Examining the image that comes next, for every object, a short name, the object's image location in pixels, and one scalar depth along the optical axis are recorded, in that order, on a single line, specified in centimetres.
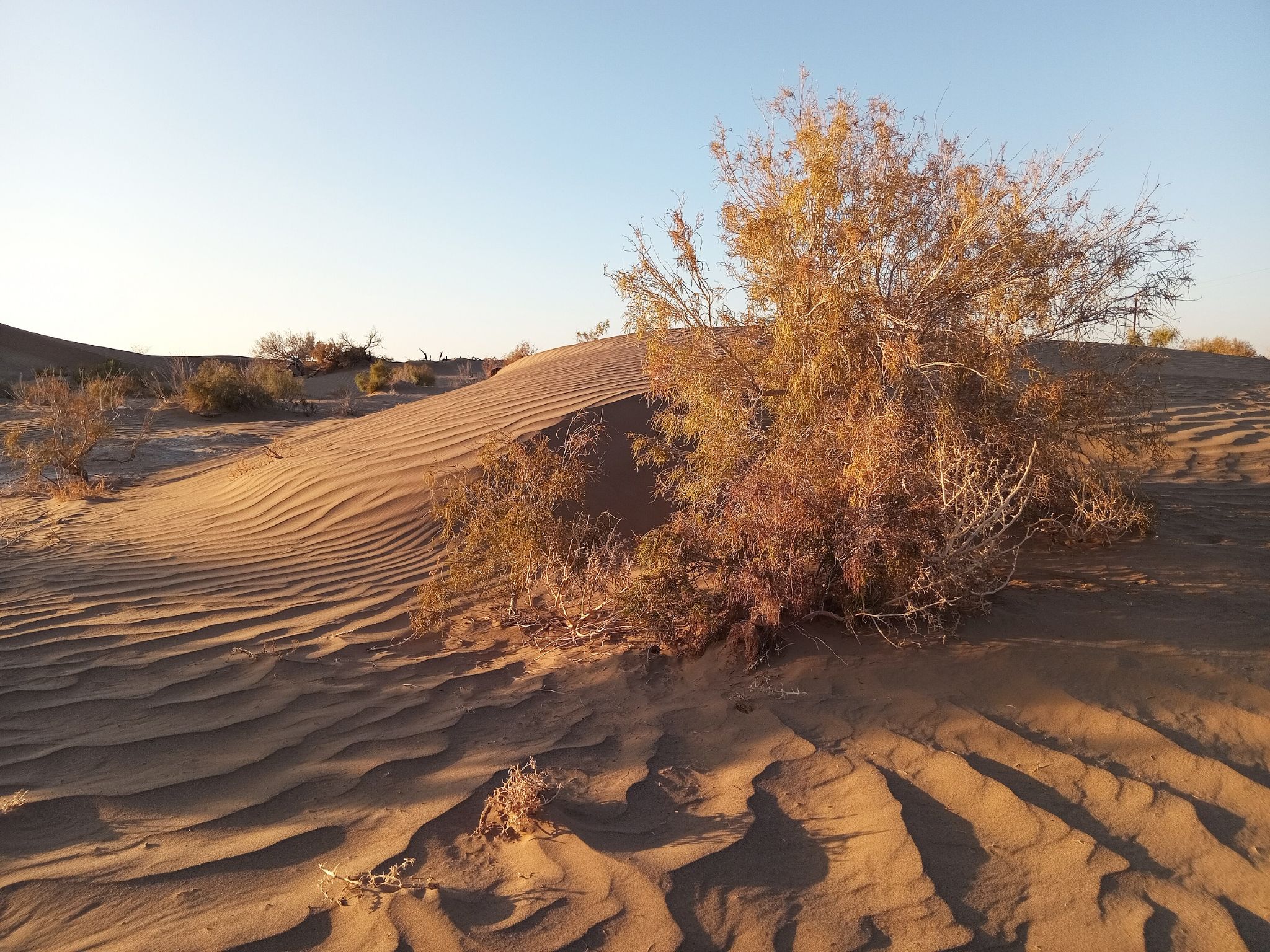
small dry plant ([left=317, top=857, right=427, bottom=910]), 240
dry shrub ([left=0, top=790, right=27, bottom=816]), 277
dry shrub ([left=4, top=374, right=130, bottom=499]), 878
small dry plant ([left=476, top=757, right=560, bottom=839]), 280
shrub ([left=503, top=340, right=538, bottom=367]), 1881
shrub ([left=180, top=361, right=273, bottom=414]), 1475
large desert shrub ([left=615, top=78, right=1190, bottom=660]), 416
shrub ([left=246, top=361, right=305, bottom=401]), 1620
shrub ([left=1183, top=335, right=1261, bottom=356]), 2381
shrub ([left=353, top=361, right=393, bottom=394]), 1900
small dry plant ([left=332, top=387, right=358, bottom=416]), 1491
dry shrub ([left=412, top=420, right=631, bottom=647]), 489
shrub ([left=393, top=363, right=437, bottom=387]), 2028
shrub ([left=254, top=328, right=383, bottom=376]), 2516
